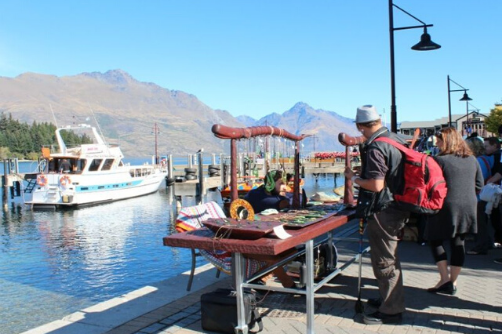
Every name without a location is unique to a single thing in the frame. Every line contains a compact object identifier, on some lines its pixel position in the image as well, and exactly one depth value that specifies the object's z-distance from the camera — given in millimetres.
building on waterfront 73488
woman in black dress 4910
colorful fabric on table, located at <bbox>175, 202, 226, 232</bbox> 5809
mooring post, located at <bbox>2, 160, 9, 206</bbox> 29875
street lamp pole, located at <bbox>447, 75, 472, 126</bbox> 22597
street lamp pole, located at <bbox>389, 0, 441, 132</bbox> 9641
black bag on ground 4148
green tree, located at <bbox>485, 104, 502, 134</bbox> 38625
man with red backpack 4070
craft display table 3615
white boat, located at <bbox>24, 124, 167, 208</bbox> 28578
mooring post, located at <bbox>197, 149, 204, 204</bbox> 21188
